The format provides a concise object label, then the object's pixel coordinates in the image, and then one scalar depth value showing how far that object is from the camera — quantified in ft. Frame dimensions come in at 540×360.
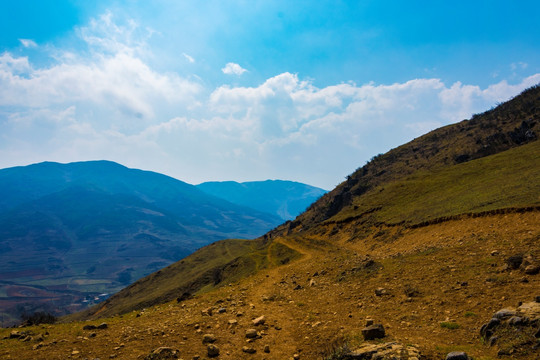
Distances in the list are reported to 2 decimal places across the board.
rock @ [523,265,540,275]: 49.78
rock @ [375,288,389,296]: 63.16
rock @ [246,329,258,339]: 50.62
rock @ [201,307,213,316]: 66.33
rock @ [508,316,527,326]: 34.27
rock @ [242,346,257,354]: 45.32
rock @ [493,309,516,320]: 36.52
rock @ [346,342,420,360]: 32.66
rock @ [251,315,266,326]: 56.77
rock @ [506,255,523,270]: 54.03
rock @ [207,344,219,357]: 44.14
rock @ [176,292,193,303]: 90.84
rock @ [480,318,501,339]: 36.42
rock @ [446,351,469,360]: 30.68
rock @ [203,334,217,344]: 48.91
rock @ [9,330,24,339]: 54.85
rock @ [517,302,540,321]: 33.83
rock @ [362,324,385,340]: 41.73
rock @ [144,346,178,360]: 42.49
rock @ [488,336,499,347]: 34.37
